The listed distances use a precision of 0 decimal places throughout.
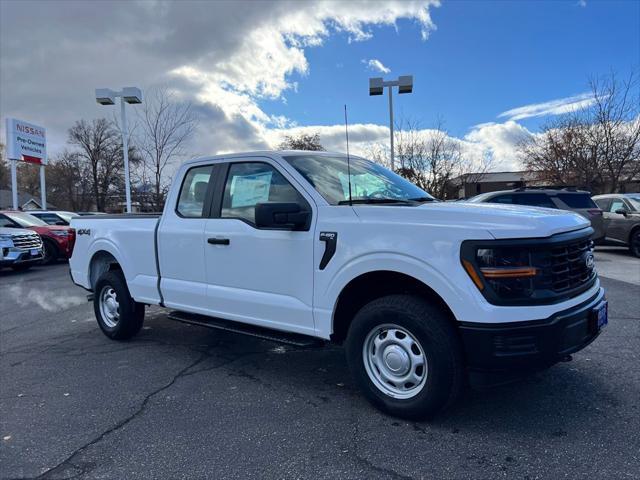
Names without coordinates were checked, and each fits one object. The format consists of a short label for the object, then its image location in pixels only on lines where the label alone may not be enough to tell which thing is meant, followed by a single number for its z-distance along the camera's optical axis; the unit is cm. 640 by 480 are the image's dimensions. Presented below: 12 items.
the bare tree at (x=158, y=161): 2080
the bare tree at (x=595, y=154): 2453
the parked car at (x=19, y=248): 1177
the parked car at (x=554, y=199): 1152
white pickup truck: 291
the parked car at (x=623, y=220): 1238
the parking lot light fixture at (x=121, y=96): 1745
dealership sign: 2391
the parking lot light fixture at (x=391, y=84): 1588
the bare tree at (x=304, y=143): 4087
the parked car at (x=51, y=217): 1650
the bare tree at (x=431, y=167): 2368
